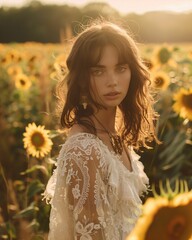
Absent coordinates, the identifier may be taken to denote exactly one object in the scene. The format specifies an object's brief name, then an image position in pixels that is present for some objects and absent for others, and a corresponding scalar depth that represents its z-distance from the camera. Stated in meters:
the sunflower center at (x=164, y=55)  5.26
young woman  1.88
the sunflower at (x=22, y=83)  5.20
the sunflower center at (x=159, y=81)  3.91
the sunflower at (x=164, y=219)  0.88
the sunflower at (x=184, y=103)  3.29
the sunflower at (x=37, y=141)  2.90
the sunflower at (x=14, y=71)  6.22
